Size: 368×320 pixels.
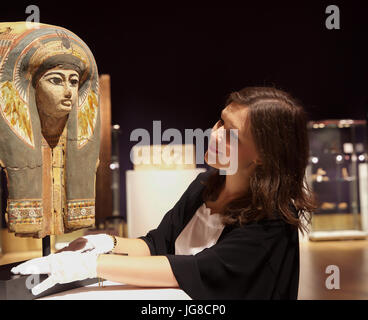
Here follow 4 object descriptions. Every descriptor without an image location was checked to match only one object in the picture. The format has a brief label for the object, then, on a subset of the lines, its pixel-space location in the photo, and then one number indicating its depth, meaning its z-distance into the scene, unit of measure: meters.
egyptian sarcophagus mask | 1.25
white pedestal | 1.78
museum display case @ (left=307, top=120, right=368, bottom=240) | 5.59
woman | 1.11
